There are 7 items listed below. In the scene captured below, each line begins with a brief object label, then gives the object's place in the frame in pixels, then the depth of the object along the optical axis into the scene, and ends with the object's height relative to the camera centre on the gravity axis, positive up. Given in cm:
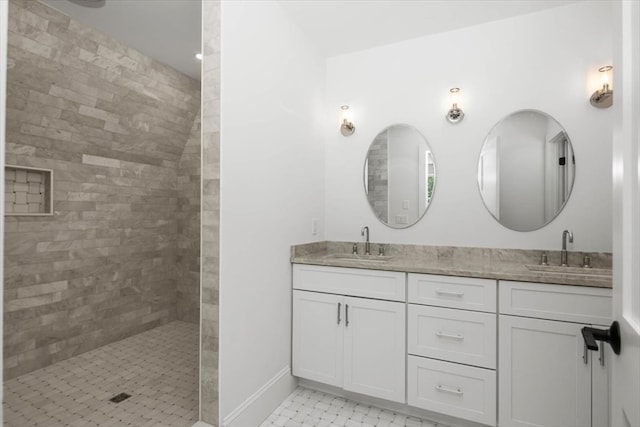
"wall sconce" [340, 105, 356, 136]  287 +79
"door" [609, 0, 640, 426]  68 +2
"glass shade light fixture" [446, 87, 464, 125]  250 +79
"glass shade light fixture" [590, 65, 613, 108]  210 +79
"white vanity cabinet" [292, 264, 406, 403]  209 -77
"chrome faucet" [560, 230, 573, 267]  217 -21
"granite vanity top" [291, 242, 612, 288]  179 -32
